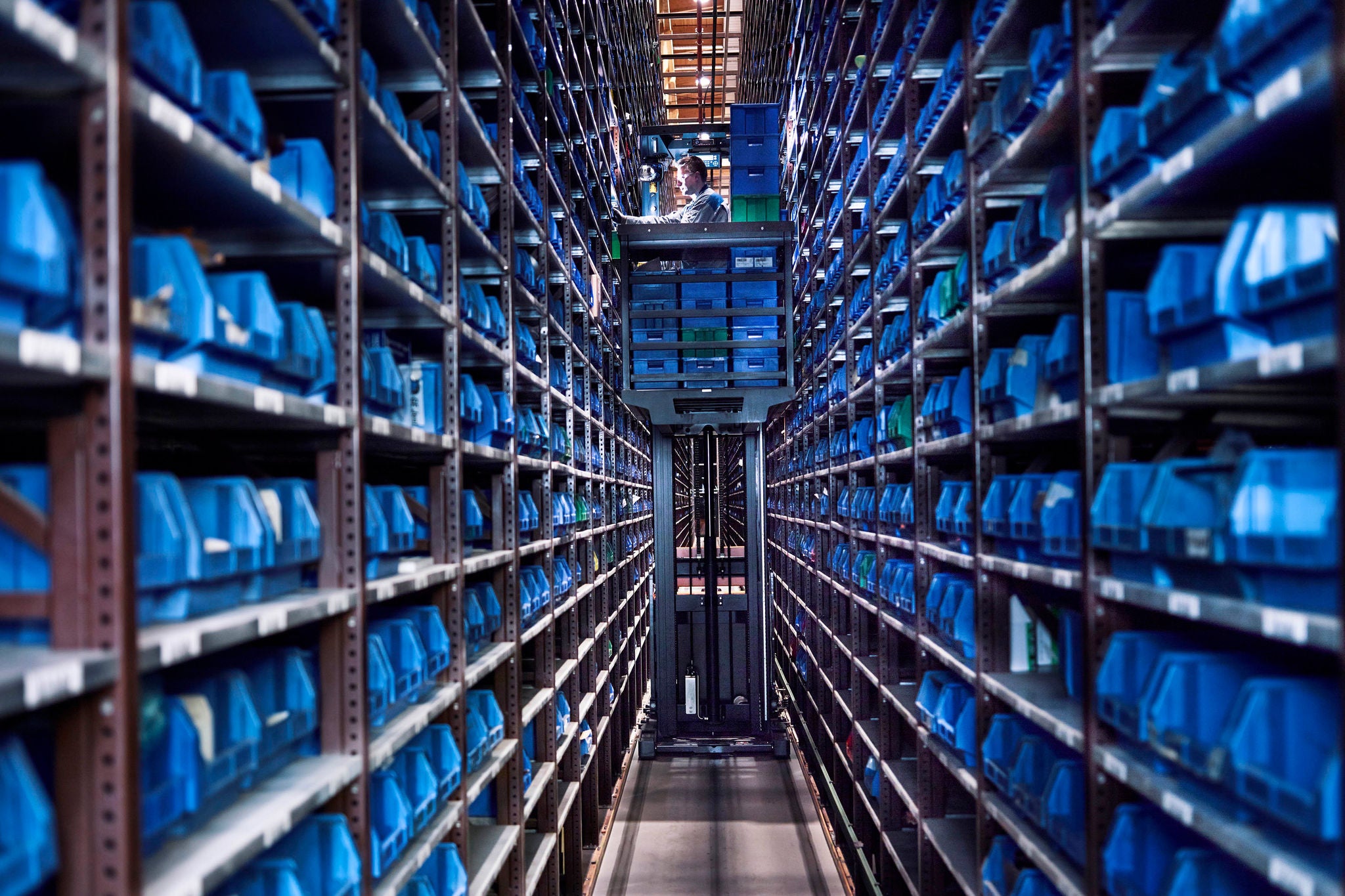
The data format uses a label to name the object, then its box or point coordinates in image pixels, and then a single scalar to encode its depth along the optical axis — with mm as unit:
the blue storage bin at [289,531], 1933
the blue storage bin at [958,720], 3163
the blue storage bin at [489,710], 3373
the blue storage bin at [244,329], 1682
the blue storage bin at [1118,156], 1950
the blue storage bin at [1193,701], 1727
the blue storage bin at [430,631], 2809
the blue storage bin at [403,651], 2566
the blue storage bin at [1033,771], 2520
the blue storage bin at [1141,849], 1926
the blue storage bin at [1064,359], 2359
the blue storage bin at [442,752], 2797
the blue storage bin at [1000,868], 2785
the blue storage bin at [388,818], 2283
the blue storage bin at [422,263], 2750
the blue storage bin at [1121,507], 1940
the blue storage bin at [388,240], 2496
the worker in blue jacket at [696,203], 7328
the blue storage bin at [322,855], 1999
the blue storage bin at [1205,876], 1746
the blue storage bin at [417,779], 2576
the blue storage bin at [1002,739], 2859
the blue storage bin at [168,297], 1493
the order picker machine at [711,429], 7023
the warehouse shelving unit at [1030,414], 1631
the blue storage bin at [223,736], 1630
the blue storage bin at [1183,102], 1649
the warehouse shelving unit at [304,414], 1211
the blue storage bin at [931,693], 3594
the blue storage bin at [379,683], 2297
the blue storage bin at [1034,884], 2529
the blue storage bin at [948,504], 3393
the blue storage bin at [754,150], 7609
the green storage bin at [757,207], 7352
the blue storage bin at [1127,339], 2096
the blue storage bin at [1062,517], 2326
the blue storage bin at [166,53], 1443
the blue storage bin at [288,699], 2016
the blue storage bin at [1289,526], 1405
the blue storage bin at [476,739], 3141
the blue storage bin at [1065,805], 2289
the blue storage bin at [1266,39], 1401
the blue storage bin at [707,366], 7074
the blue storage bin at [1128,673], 1984
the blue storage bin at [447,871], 2752
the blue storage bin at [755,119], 7785
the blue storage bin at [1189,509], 1671
